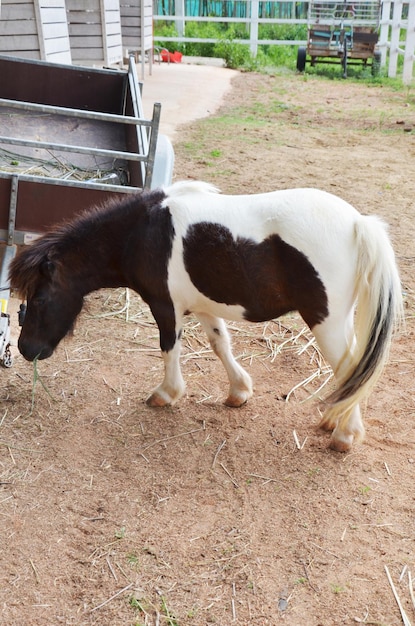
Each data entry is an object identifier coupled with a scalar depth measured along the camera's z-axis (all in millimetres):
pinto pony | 3088
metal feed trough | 4121
